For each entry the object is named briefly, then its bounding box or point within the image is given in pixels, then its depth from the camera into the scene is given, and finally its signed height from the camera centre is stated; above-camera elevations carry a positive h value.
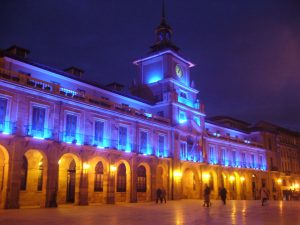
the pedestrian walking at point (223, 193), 32.33 -0.75
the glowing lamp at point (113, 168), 32.32 +1.68
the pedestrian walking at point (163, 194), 33.78 -0.83
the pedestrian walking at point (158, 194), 33.44 -0.82
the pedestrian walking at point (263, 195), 30.72 -0.85
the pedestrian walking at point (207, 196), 27.74 -0.85
